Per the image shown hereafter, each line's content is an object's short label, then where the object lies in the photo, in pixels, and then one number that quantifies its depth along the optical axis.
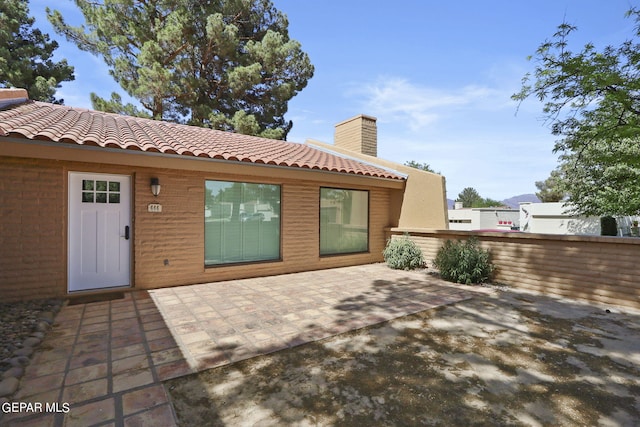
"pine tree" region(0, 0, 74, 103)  16.58
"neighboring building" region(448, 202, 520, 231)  35.19
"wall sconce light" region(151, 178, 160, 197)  6.48
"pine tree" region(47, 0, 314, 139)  16.17
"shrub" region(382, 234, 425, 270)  9.15
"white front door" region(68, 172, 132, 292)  5.91
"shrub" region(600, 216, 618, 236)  15.41
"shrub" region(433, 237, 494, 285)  7.48
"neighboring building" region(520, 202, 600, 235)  24.34
